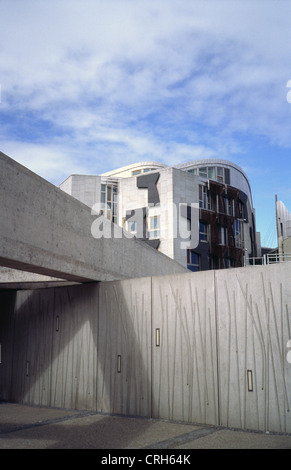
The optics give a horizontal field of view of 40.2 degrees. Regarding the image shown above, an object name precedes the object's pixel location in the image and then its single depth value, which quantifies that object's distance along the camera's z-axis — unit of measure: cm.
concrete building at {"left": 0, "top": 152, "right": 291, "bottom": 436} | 844
